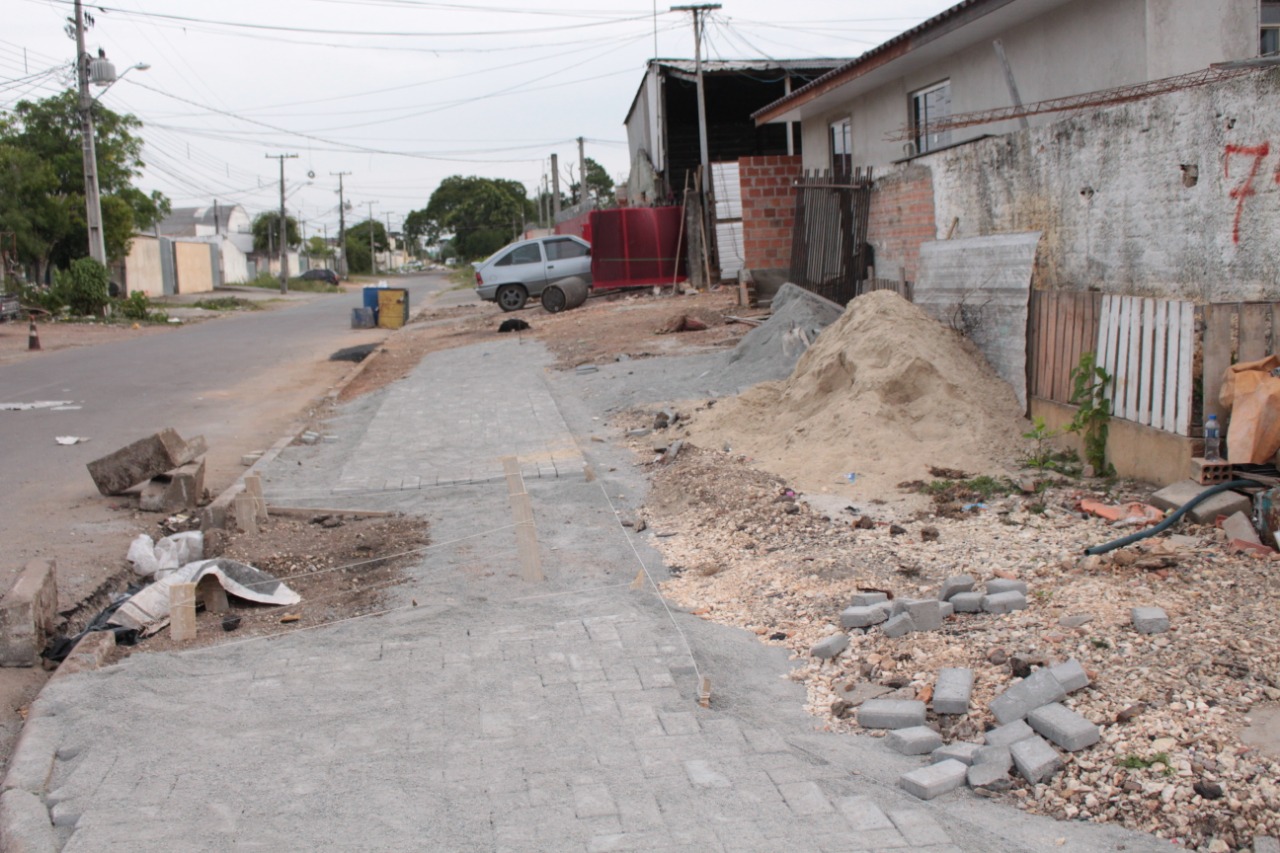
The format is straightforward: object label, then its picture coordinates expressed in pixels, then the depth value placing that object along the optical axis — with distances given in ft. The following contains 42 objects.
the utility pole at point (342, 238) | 284.41
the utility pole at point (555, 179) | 173.78
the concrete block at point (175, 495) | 27.02
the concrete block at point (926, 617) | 14.96
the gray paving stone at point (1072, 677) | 12.48
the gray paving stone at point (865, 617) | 15.39
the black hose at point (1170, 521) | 17.13
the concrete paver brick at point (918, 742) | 12.09
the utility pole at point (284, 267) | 201.11
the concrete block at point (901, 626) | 14.92
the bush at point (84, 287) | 105.91
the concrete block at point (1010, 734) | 11.71
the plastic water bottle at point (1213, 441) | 18.69
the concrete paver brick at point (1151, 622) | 13.75
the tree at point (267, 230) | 295.60
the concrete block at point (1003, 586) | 15.61
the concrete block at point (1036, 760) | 11.06
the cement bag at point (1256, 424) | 17.66
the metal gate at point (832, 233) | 43.62
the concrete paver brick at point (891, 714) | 12.59
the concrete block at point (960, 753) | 11.61
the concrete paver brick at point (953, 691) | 12.59
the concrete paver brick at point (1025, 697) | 12.17
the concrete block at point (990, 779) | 11.12
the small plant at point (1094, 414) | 22.36
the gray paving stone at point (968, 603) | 15.38
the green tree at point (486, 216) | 308.60
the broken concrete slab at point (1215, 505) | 17.83
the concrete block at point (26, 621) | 16.83
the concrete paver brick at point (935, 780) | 11.09
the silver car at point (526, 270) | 88.63
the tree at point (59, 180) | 121.70
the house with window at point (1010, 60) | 29.48
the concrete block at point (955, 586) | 15.84
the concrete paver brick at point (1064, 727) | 11.38
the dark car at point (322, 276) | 242.37
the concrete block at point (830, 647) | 14.84
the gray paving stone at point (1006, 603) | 15.17
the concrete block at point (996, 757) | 11.34
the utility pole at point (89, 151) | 100.68
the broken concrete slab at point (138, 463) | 27.63
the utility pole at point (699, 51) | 86.58
